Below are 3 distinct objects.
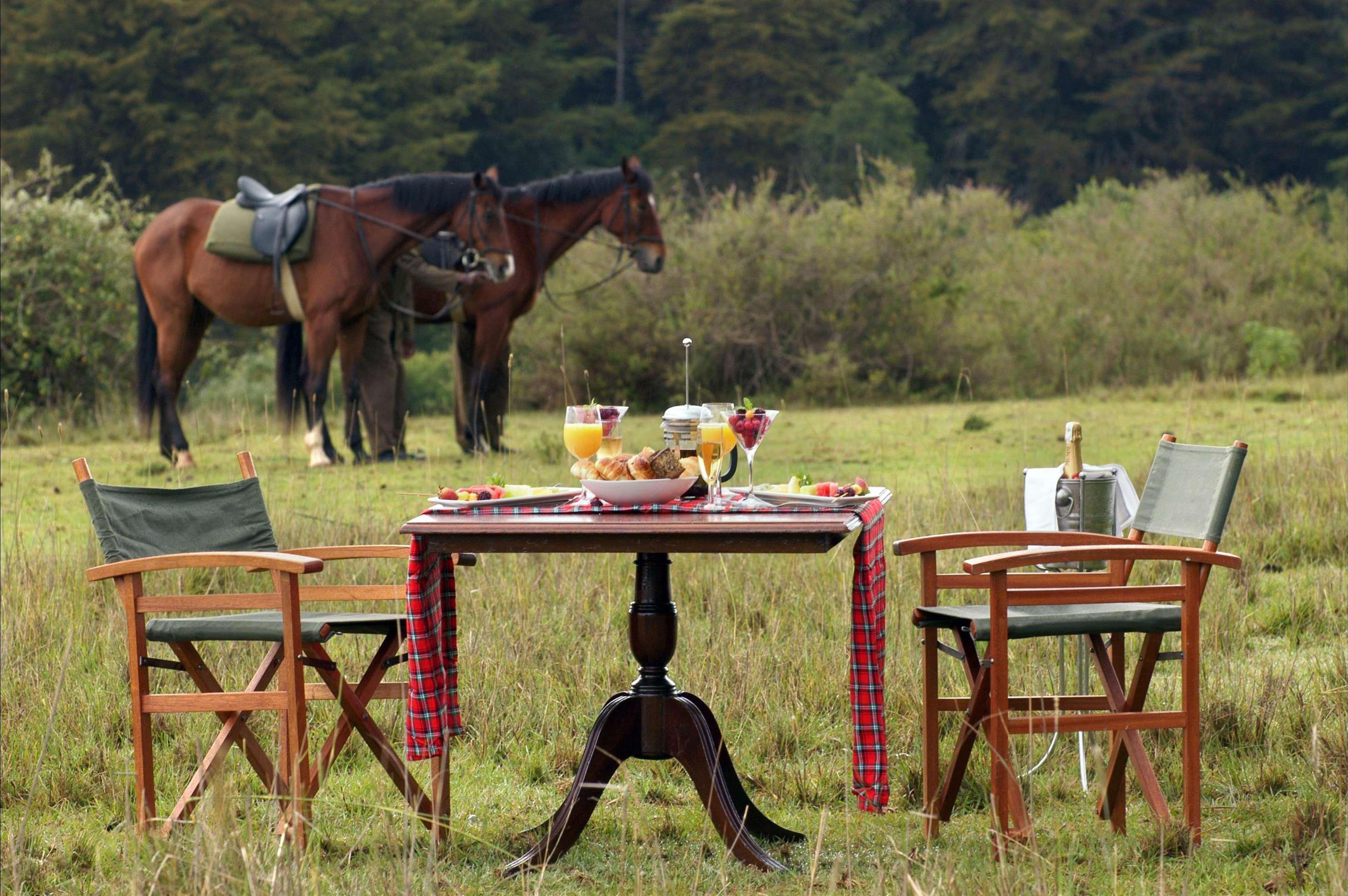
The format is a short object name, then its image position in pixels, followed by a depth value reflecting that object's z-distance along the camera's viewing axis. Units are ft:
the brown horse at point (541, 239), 77.30
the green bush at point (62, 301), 99.35
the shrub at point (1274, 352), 111.34
